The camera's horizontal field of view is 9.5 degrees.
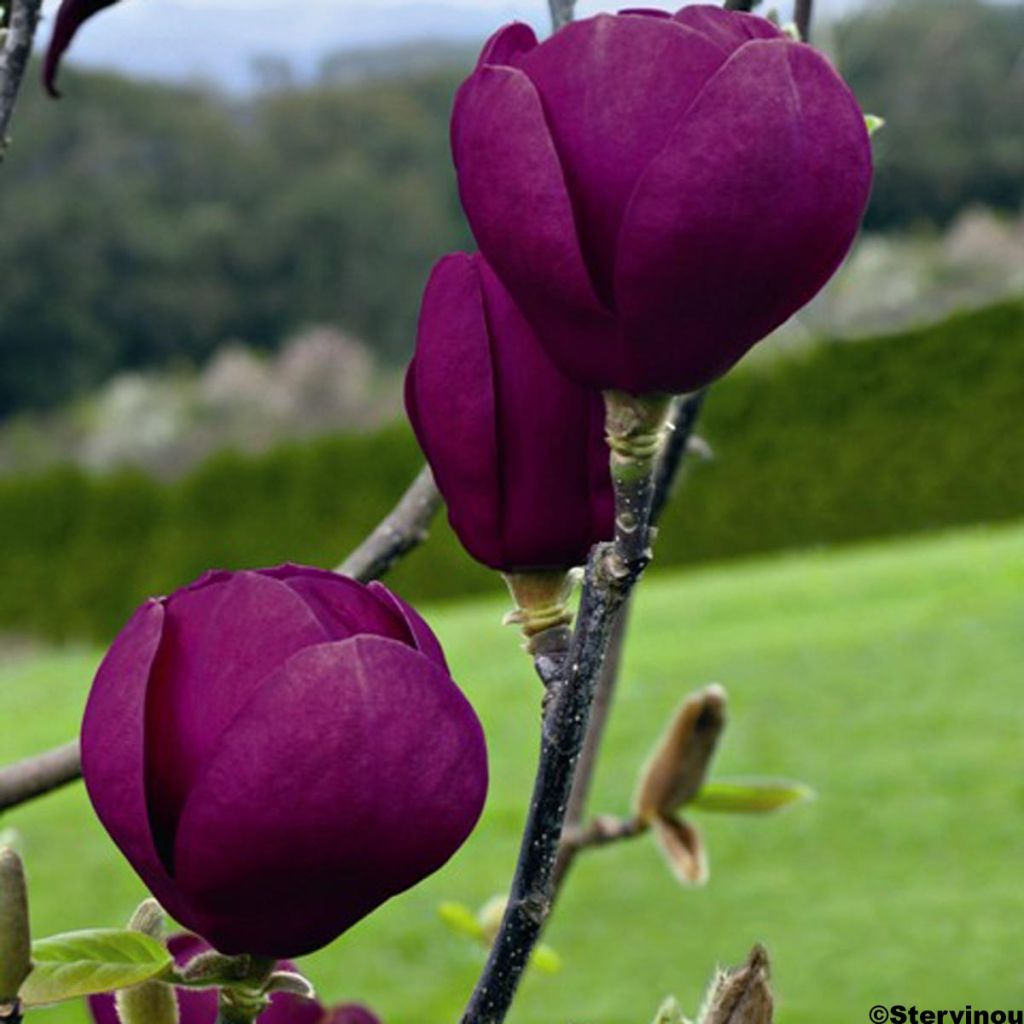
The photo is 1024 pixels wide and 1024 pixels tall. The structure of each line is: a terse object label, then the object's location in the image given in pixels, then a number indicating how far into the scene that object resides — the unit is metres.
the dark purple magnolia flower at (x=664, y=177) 1.21
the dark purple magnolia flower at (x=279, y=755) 1.22
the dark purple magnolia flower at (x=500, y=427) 1.28
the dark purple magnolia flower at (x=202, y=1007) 1.37
